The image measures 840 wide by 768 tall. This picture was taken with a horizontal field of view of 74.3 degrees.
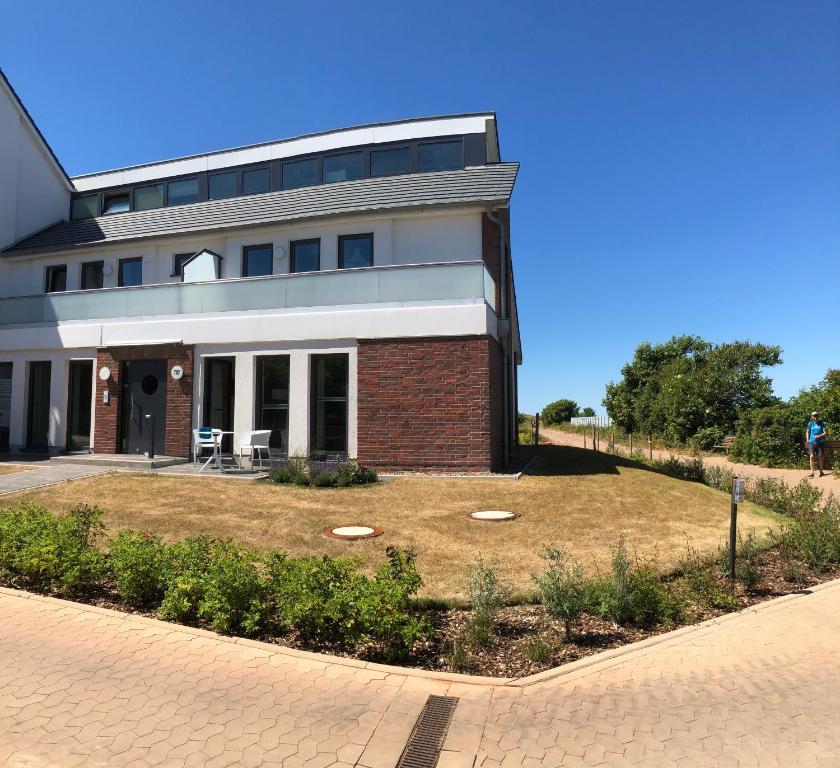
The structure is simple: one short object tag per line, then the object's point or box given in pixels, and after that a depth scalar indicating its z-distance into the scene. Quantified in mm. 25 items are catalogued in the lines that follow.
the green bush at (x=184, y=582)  4793
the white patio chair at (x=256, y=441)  12781
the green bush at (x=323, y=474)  11117
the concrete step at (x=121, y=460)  13319
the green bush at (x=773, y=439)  20781
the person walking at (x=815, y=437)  17188
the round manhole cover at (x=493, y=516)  8641
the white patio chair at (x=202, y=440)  13336
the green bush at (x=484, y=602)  4380
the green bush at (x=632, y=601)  4949
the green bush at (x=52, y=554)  5445
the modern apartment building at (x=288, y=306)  12578
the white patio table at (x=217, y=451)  12691
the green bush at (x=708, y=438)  26688
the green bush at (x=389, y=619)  4145
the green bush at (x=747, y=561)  5984
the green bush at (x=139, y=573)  5152
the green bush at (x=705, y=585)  5432
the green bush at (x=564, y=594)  4719
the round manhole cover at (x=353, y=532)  7574
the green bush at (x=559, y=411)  56156
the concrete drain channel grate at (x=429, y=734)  2945
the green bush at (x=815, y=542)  6879
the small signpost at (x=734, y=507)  6027
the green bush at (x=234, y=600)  4516
